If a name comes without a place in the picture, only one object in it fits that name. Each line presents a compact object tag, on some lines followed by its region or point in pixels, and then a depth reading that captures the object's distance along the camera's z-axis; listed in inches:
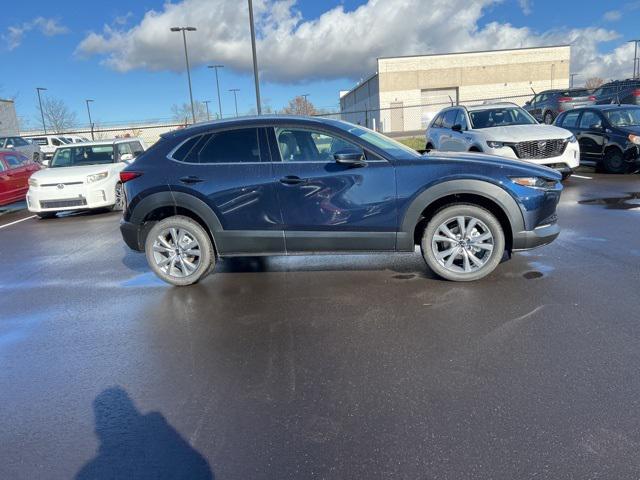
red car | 500.1
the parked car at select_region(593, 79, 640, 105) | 836.9
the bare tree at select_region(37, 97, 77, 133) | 2581.2
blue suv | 197.6
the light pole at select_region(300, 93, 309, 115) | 3041.3
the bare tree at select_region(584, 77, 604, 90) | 3260.3
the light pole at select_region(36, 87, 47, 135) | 2375.4
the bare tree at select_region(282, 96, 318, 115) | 3023.1
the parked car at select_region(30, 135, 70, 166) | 1220.8
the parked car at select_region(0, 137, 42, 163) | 977.5
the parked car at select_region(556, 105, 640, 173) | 460.8
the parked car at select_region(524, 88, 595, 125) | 906.1
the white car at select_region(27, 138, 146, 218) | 425.4
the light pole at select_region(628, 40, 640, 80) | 2066.8
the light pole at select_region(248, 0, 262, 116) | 626.9
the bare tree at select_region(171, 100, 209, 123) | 2928.9
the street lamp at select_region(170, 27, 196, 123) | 1130.7
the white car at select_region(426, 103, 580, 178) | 386.9
